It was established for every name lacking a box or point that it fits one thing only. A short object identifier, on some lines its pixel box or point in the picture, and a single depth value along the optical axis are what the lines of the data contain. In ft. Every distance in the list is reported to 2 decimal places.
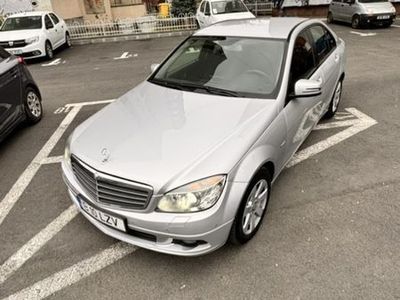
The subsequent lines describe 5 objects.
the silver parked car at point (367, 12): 44.19
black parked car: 16.44
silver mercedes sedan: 8.20
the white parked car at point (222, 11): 42.56
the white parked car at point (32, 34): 35.86
